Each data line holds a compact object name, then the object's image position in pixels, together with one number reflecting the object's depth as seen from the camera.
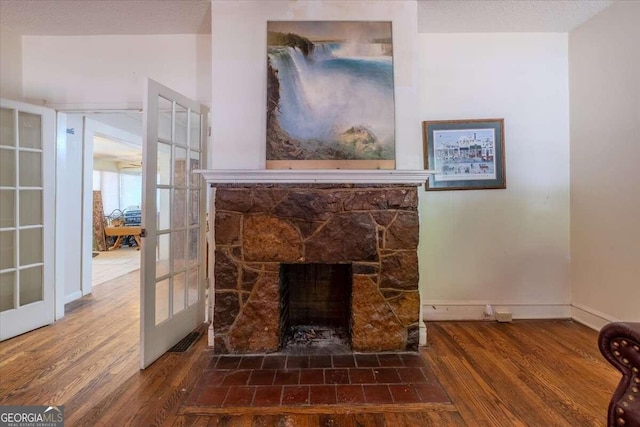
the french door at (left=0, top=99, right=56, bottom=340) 2.48
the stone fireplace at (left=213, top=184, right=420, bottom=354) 2.10
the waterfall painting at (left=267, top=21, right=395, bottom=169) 2.20
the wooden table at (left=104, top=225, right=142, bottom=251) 6.91
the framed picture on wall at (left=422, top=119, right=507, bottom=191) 2.68
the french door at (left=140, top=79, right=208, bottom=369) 2.03
